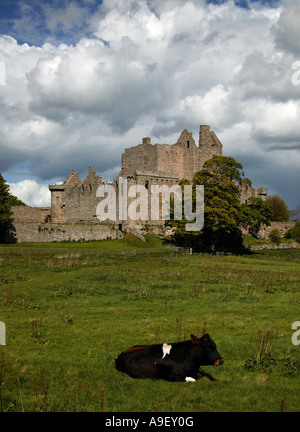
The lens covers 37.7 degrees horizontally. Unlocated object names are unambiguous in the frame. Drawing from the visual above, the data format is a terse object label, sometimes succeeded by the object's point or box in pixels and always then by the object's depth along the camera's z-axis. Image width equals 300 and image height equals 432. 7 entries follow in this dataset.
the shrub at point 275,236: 74.25
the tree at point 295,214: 121.47
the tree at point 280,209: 109.97
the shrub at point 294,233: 76.56
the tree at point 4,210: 54.69
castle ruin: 59.66
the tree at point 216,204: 52.34
